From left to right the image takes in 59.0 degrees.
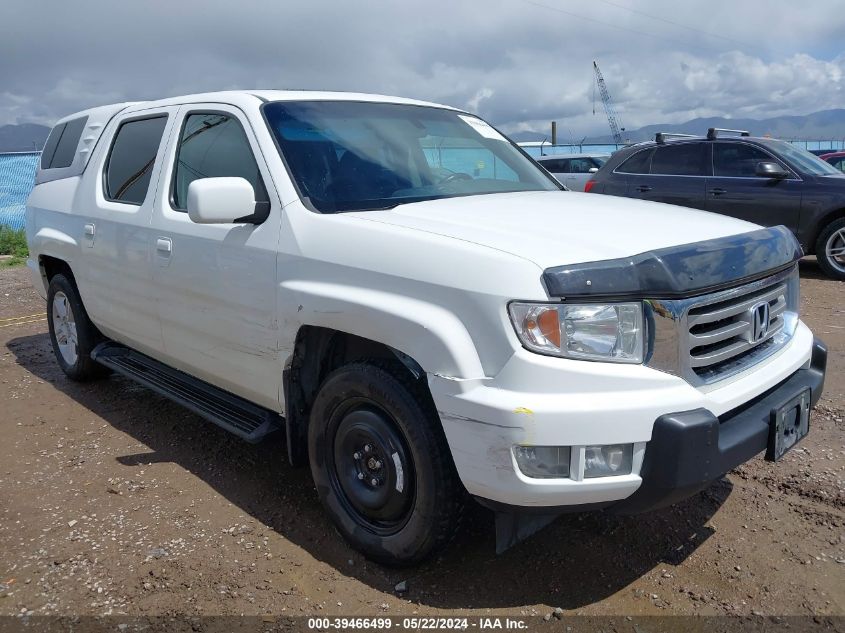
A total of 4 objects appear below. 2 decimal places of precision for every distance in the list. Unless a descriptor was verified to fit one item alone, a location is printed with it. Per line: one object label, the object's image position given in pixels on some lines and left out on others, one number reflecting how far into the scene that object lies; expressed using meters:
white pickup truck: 2.37
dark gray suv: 8.86
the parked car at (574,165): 16.53
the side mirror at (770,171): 8.77
